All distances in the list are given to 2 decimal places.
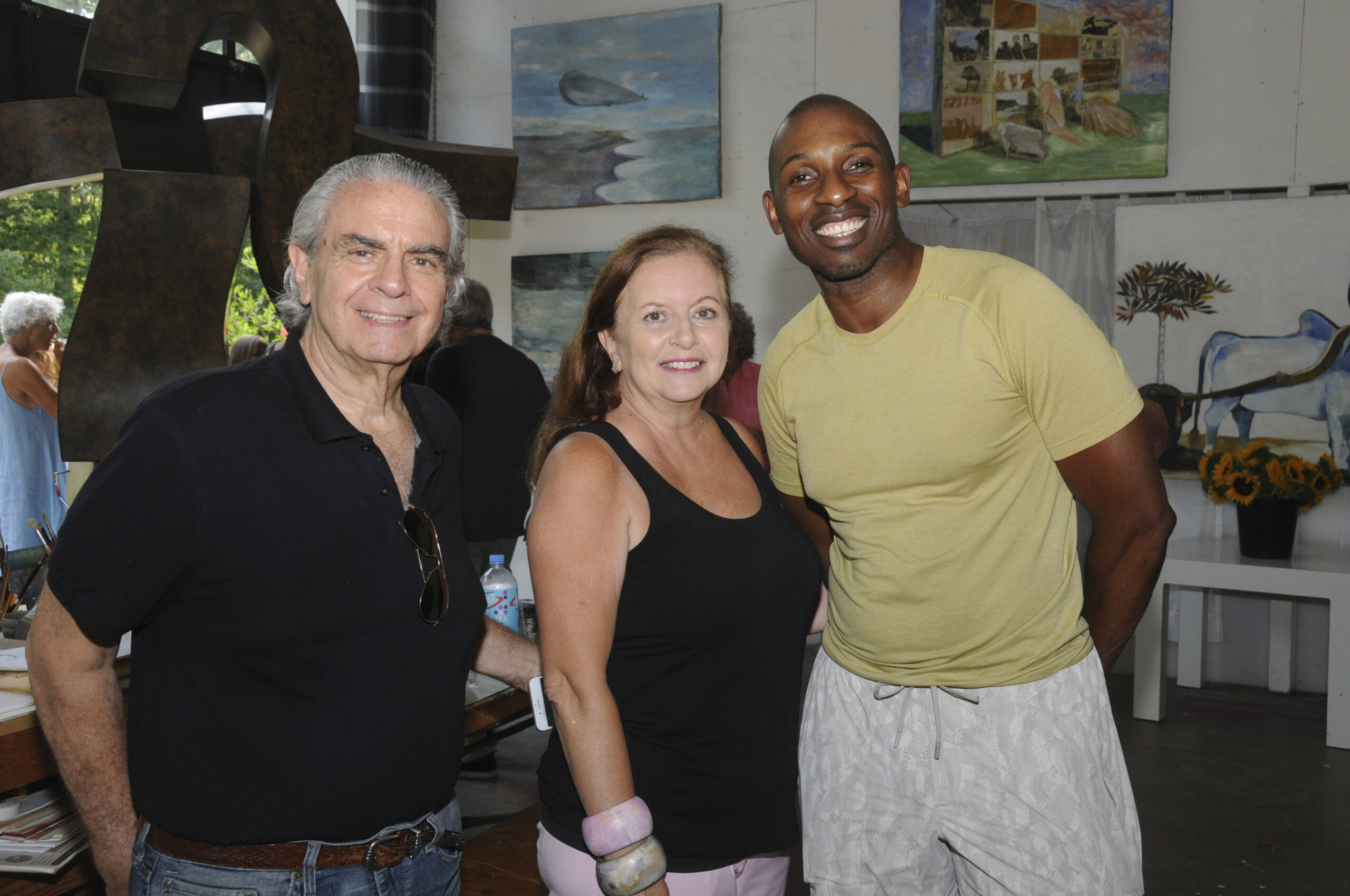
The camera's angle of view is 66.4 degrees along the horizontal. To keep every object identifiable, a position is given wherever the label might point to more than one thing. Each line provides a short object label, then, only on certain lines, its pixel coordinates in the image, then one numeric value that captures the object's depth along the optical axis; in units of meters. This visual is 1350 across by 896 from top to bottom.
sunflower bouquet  4.96
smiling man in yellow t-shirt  1.54
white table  4.54
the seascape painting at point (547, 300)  6.98
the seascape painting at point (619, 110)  6.58
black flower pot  4.84
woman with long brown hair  1.47
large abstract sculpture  2.87
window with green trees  9.49
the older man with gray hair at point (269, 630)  1.26
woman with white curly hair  5.33
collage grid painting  5.59
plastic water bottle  2.82
